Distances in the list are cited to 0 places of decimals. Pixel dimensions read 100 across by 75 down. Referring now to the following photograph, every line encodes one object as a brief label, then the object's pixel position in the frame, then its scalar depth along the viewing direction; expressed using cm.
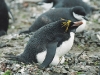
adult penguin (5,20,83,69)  1057
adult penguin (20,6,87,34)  1404
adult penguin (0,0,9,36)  1633
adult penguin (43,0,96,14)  1751
